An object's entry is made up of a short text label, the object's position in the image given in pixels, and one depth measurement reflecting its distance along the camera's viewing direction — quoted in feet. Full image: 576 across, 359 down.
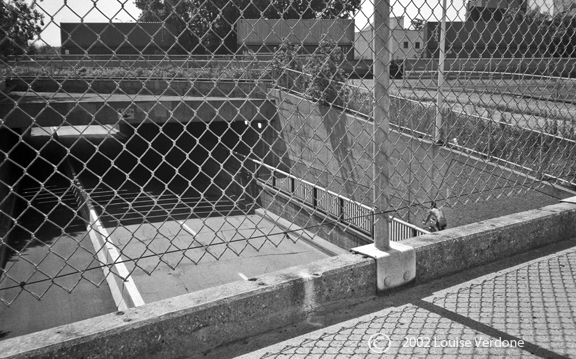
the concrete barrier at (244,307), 6.89
